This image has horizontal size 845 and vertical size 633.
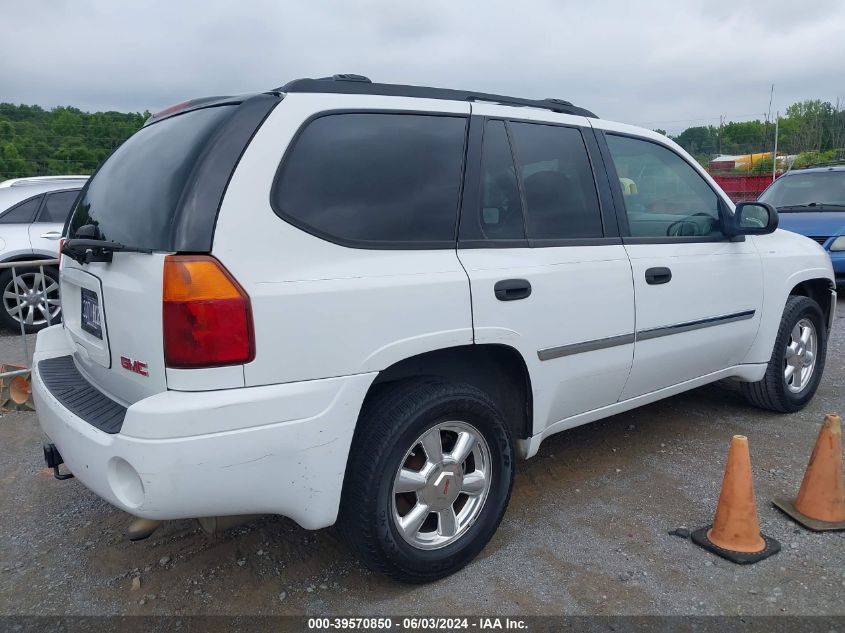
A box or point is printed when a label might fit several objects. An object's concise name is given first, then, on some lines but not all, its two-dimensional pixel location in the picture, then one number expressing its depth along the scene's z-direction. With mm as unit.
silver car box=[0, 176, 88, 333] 7473
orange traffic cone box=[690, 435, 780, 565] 2863
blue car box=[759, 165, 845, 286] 8617
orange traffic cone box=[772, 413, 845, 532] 3062
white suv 2111
